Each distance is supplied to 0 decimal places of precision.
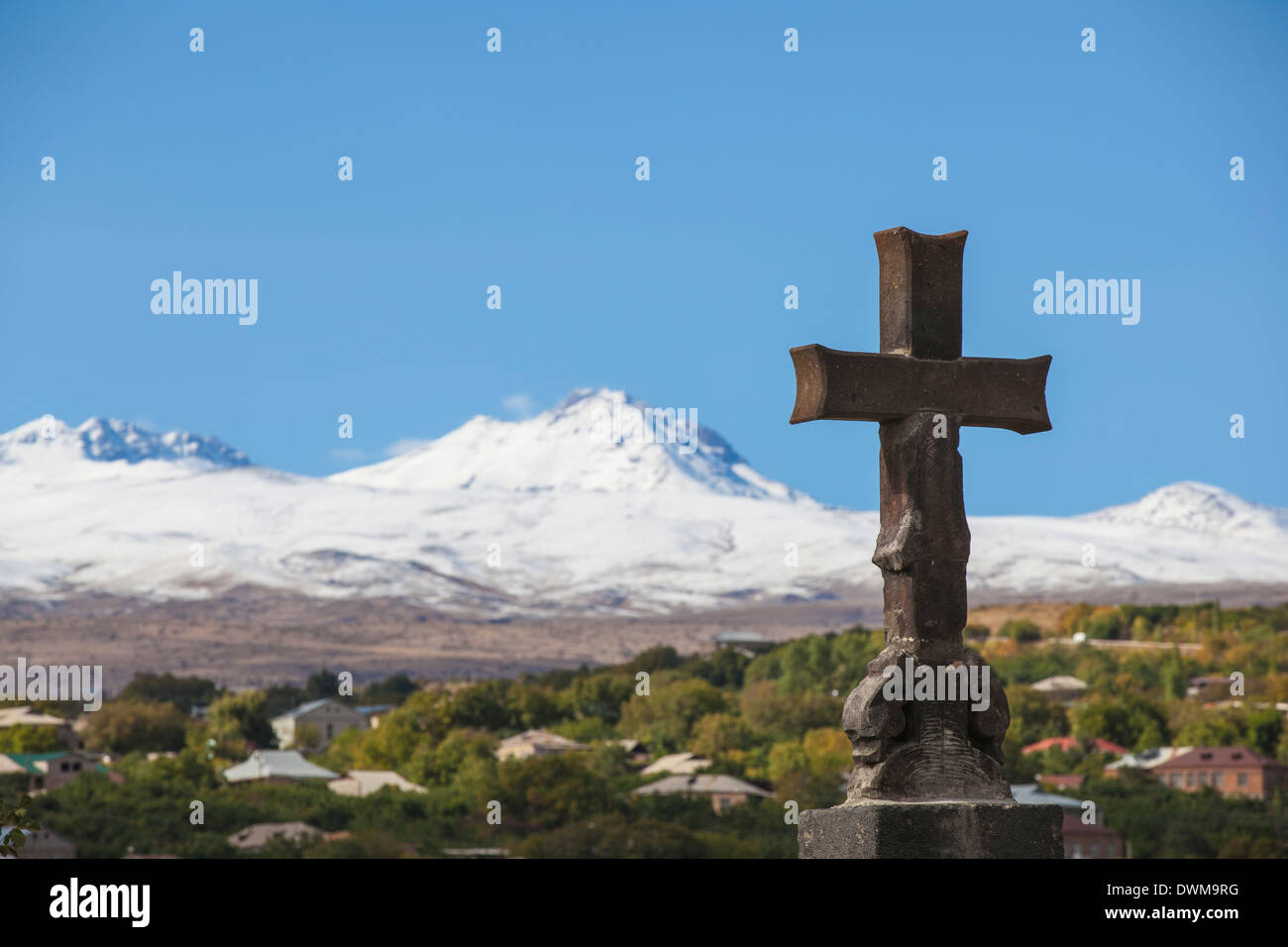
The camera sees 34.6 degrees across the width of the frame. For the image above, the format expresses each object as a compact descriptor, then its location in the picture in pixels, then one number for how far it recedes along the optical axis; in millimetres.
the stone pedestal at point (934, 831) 9492
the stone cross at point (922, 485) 9844
